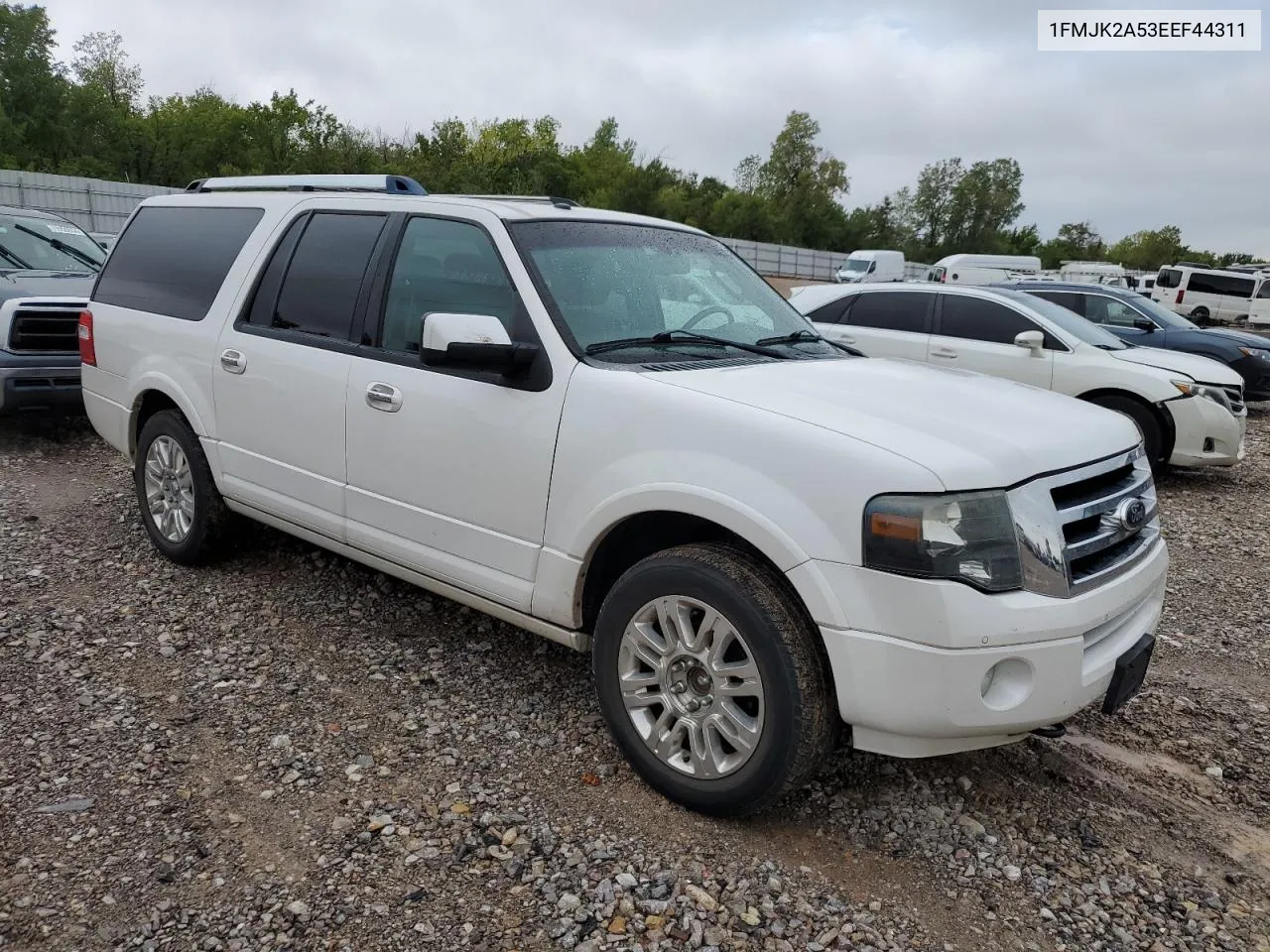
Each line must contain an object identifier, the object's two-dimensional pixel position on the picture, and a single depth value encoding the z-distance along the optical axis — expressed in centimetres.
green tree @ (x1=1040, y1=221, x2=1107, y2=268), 8788
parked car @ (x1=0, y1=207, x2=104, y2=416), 739
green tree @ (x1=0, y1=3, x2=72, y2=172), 4691
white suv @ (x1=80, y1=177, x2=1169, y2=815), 260
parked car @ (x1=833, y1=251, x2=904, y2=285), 3569
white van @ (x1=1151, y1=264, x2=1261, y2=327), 2820
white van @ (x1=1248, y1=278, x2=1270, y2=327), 2720
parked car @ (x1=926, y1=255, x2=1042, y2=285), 2905
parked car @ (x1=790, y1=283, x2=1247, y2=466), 841
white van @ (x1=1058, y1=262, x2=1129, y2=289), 3580
